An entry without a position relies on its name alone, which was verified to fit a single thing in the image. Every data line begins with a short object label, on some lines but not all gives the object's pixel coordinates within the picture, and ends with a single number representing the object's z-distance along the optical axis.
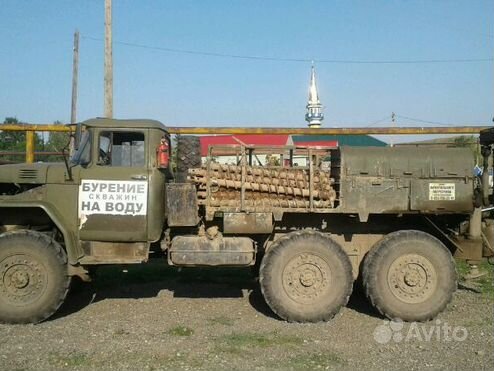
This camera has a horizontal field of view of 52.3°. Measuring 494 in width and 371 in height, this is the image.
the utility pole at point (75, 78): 28.39
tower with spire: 87.66
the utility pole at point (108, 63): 11.83
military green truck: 6.11
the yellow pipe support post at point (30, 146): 7.83
